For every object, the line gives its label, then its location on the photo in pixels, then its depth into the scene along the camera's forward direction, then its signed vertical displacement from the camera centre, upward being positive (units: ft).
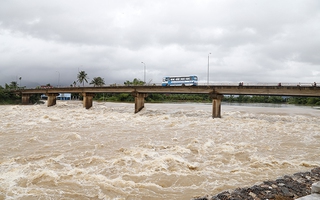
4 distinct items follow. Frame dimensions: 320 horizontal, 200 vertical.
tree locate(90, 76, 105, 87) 450.34 +24.21
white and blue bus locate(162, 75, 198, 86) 153.95 +9.95
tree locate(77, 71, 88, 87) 430.61 +32.74
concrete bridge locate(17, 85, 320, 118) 113.29 +1.98
